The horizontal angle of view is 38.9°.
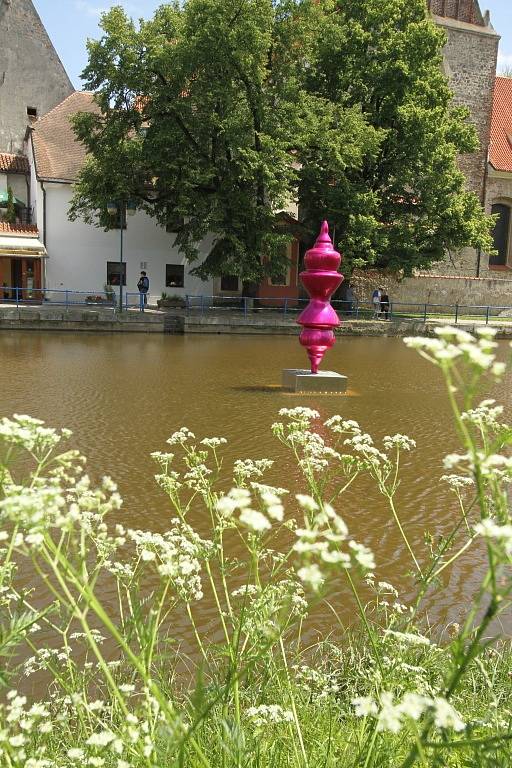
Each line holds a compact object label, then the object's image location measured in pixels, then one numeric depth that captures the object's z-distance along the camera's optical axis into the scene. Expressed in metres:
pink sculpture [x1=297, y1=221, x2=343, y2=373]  13.95
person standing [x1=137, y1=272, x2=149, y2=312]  35.34
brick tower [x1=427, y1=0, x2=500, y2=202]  43.38
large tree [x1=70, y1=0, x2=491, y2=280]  29.70
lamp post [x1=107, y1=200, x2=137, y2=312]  30.58
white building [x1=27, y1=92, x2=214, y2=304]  37.62
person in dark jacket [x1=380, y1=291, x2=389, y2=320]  34.30
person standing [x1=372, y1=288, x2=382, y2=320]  34.73
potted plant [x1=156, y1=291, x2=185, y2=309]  37.78
